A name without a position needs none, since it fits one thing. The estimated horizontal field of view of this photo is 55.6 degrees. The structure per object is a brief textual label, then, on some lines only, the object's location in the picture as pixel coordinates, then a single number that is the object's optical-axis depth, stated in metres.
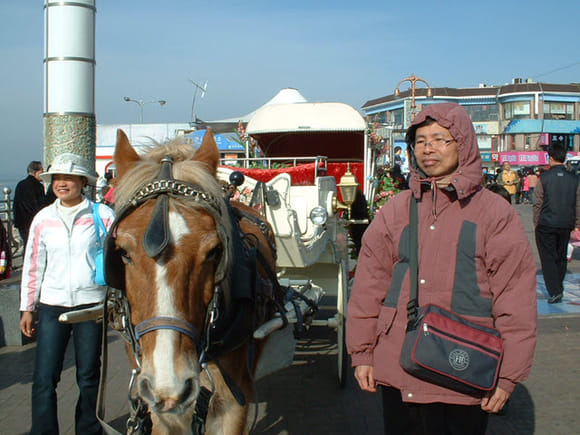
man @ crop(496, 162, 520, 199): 22.72
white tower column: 5.78
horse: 2.00
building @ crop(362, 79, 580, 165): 56.91
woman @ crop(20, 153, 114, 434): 3.40
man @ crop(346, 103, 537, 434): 2.17
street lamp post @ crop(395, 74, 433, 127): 19.77
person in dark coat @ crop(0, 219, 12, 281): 5.35
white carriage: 4.43
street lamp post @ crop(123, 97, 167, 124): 45.61
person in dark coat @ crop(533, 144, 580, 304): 7.60
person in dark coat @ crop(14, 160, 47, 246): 9.38
